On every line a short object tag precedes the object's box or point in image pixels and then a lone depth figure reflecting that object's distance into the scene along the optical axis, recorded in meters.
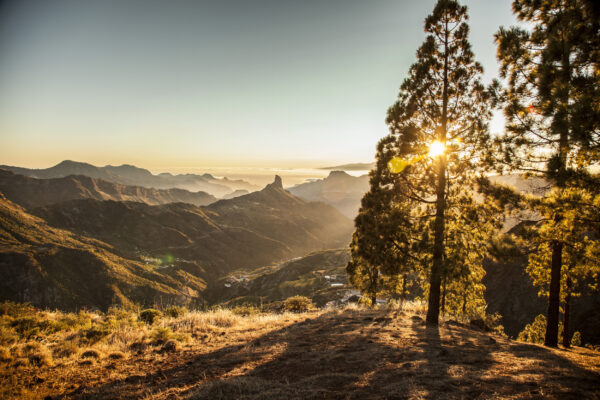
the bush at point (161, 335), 9.22
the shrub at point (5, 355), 6.45
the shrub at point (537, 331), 27.33
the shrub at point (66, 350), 7.47
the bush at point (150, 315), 12.23
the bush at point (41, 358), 6.77
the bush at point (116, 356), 7.81
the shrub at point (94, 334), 8.64
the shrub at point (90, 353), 7.56
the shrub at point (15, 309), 10.07
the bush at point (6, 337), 7.24
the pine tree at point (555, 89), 7.01
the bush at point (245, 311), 17.24
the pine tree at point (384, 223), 12.86
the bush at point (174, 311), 13.80
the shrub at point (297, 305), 20.59
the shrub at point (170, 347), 8.73
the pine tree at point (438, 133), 12.74
